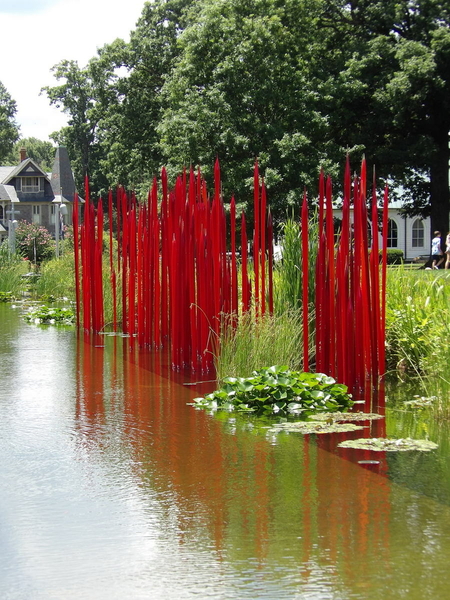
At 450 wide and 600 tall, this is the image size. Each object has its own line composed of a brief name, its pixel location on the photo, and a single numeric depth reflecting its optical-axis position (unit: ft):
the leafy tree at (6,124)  257.14
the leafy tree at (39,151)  353.92
